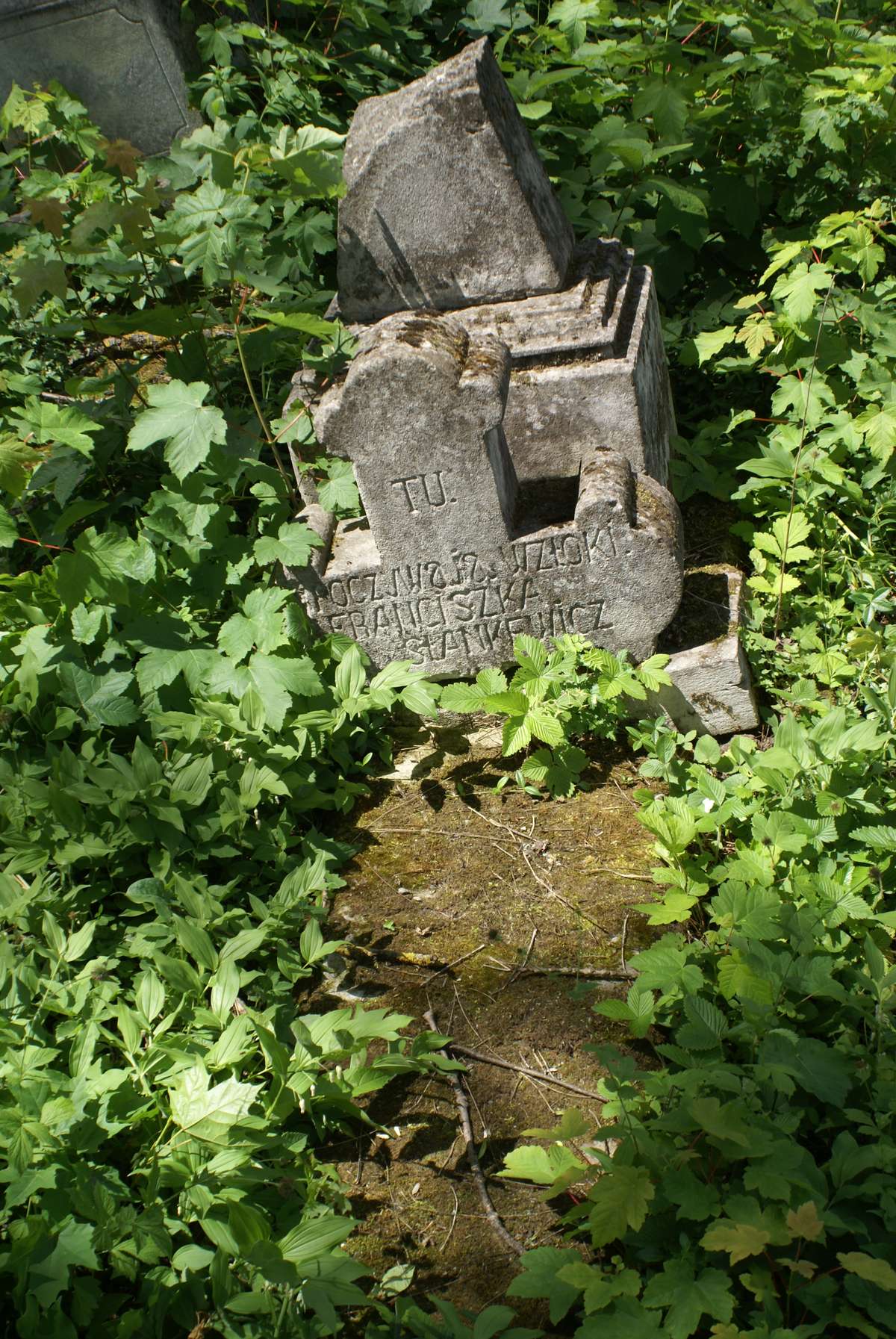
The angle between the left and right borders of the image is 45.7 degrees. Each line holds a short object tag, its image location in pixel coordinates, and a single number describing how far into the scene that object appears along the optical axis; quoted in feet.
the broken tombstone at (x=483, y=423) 10.11
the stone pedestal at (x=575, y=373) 11.08
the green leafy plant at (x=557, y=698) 10.16
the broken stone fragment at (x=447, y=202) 10.46
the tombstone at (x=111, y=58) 18.30
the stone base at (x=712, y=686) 10.51
